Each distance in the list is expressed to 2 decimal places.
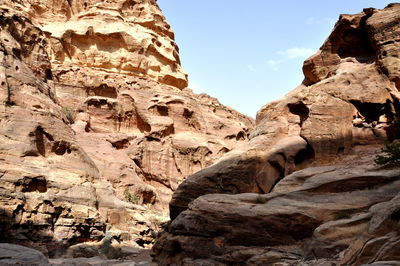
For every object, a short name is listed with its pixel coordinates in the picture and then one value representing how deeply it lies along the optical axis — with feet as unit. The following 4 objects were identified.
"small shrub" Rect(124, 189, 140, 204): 92.38
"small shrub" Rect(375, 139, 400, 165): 35.37
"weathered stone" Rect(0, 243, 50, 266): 30.92
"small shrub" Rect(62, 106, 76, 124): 114.12
